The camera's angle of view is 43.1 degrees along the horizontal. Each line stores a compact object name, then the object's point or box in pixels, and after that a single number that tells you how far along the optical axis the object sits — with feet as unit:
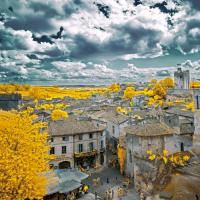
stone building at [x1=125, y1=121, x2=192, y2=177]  132.67
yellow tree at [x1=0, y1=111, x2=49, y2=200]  61.93
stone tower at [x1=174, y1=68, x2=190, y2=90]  453.41
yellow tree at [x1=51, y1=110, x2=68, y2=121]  256.93
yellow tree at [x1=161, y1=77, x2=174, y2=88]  600.89
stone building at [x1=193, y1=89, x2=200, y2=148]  120.06
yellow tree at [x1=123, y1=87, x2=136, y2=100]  468.05
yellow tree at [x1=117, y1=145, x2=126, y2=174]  150.36
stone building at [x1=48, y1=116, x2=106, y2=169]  158.10
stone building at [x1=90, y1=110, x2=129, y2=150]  195.31
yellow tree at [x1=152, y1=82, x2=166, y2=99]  415.83
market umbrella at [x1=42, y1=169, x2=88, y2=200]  90.99
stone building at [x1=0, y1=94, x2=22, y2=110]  214.07
